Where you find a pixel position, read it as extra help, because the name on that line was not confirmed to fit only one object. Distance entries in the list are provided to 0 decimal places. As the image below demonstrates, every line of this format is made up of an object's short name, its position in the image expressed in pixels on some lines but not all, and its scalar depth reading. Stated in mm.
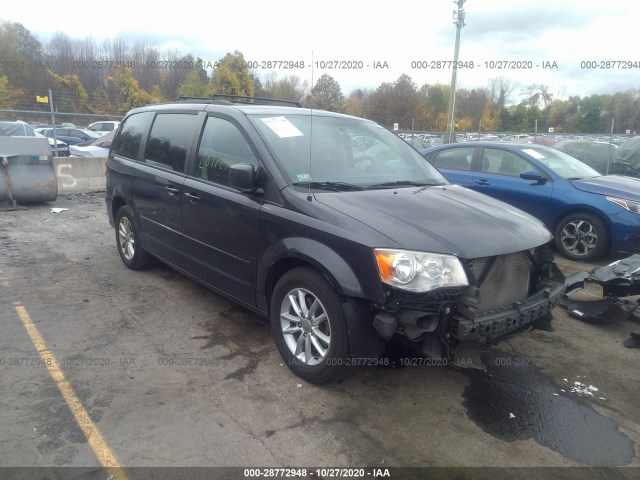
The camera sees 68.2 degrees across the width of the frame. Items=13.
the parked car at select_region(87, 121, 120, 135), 25883
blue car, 6254
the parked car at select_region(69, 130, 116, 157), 12367
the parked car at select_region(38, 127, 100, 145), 22188
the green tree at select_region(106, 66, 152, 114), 29688
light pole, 19781
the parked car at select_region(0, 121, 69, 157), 14840
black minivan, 2842
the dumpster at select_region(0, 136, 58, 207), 8970
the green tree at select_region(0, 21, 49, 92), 34000
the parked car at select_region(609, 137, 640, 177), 12656
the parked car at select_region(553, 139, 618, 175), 13195
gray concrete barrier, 10672
